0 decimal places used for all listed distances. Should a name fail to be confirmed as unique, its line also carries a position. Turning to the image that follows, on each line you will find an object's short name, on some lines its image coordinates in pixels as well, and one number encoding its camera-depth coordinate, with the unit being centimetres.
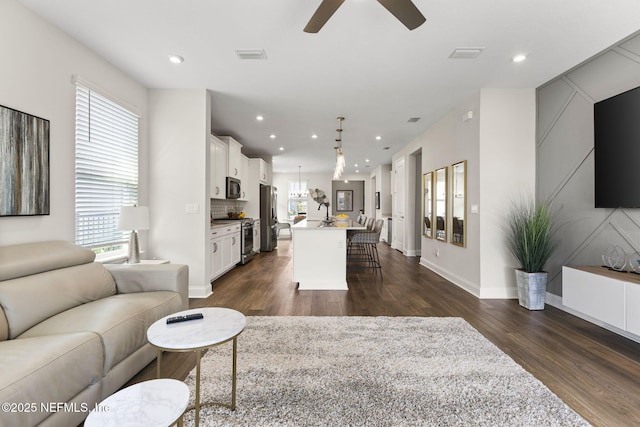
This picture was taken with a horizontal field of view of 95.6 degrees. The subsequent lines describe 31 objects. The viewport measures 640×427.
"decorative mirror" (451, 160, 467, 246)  416
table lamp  286
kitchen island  418
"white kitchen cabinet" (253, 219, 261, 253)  694
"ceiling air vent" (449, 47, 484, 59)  277
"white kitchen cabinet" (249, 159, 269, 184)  736
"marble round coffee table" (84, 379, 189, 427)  90
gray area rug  157
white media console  222
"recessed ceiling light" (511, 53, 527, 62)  289
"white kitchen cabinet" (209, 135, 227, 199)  497
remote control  155
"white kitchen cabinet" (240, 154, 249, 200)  663
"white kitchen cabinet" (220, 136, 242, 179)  570
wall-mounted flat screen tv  257
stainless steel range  586
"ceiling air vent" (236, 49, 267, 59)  283
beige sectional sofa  123
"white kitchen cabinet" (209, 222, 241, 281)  434
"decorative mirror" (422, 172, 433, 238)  546
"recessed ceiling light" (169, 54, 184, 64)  295
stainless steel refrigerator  755
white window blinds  279
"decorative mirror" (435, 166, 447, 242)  481
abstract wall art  206
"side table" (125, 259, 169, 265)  311
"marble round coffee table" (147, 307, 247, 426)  131
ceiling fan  179
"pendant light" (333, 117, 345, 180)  492
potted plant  331
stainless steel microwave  567
